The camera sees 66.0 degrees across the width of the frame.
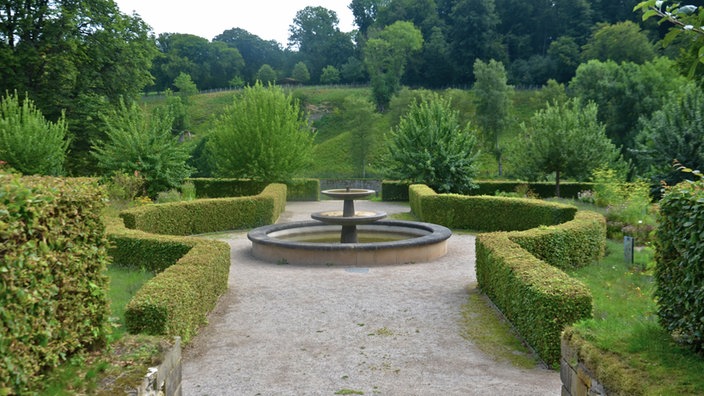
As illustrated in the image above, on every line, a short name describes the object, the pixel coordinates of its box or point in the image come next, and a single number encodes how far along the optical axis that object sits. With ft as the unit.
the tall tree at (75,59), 90.27
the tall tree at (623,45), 184.34
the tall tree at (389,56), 235.61
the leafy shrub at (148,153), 74.64
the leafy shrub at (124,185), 64.54
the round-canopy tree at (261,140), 88.94
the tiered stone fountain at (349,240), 42.29
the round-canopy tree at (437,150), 86.63
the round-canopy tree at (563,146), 82.94
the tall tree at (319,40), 328.29
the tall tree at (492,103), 170.60
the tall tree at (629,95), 136.87
